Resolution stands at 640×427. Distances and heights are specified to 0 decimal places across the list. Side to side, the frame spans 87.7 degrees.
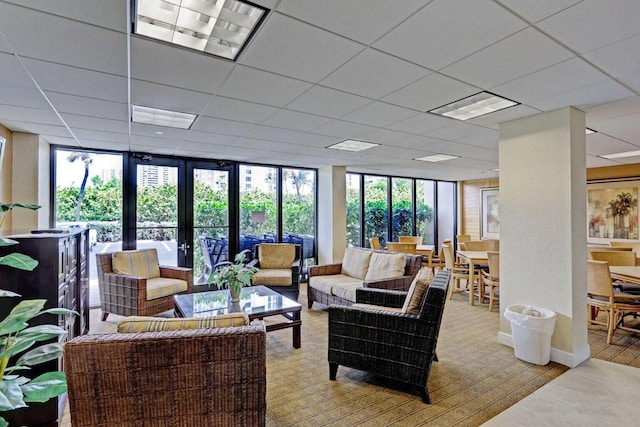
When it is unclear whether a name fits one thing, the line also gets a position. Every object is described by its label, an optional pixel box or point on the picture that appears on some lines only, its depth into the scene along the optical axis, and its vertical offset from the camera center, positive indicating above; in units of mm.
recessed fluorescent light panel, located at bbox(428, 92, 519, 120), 2900 +1046
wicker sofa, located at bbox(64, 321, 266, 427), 1568 -780
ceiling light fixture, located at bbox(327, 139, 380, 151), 4638 +1052
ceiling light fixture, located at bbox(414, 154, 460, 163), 5590 +1049
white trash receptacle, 3033 -1076
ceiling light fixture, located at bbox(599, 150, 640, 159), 5137 +1007
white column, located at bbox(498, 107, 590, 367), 3035 -37
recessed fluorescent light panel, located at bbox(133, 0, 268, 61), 1681 +1066
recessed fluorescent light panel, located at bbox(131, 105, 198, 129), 3230 +1055
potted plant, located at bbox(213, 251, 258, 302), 3518 -630
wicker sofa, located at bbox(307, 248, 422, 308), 4234 -789
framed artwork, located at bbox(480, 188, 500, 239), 8672 +94
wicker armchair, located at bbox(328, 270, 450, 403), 2463 -949
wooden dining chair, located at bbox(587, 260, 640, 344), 3655 -896
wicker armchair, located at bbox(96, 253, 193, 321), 4039 -953
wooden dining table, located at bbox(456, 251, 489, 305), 5270 -714
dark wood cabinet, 2111 -445
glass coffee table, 3320 -921
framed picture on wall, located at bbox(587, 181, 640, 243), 6336 +126
